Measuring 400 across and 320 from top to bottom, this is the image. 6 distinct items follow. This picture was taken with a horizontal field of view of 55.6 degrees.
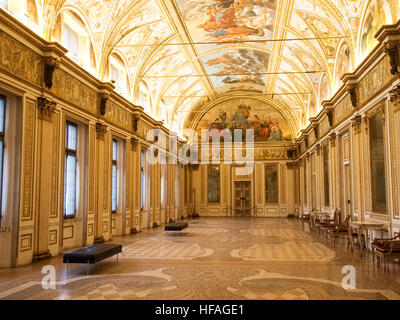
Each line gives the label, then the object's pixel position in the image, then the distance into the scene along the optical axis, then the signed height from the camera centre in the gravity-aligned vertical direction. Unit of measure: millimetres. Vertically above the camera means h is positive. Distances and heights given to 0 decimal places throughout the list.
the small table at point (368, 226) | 10516 -1084
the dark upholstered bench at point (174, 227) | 16062 -1625
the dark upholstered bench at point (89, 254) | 8305 -1453
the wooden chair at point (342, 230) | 12789 -1469
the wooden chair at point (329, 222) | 14114 -1405
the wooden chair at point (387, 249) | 8344 -1385
